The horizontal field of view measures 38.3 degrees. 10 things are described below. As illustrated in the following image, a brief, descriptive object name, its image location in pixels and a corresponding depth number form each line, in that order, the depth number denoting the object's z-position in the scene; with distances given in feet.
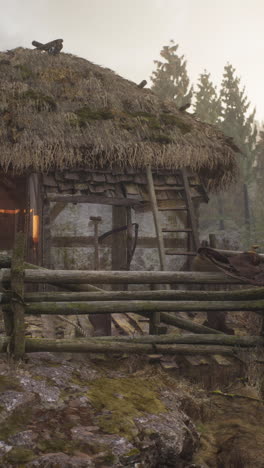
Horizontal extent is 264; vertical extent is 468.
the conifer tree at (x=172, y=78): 85.51
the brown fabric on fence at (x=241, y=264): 13.48
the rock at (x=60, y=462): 6.89
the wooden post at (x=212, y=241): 17.58
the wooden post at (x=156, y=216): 24.68
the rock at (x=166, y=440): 8.14
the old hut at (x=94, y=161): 25.54
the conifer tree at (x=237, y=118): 76.48
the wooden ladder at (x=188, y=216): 24.84
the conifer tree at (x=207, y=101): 85.66
